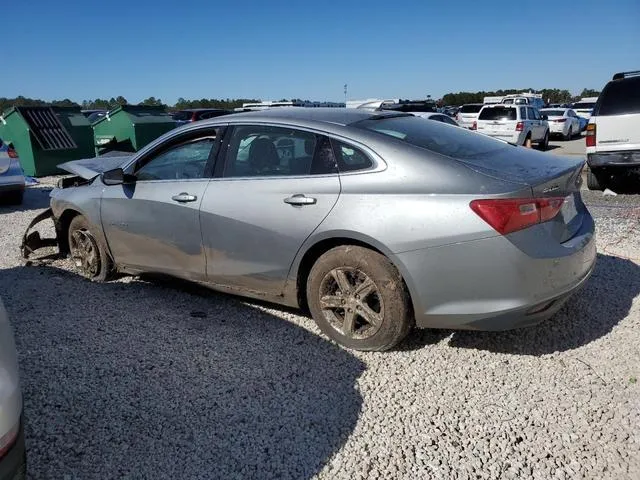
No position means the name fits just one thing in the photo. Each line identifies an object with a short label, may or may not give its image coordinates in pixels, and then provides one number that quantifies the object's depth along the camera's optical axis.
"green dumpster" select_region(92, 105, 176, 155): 13.88
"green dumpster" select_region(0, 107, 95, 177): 12.60
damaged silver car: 3.02
